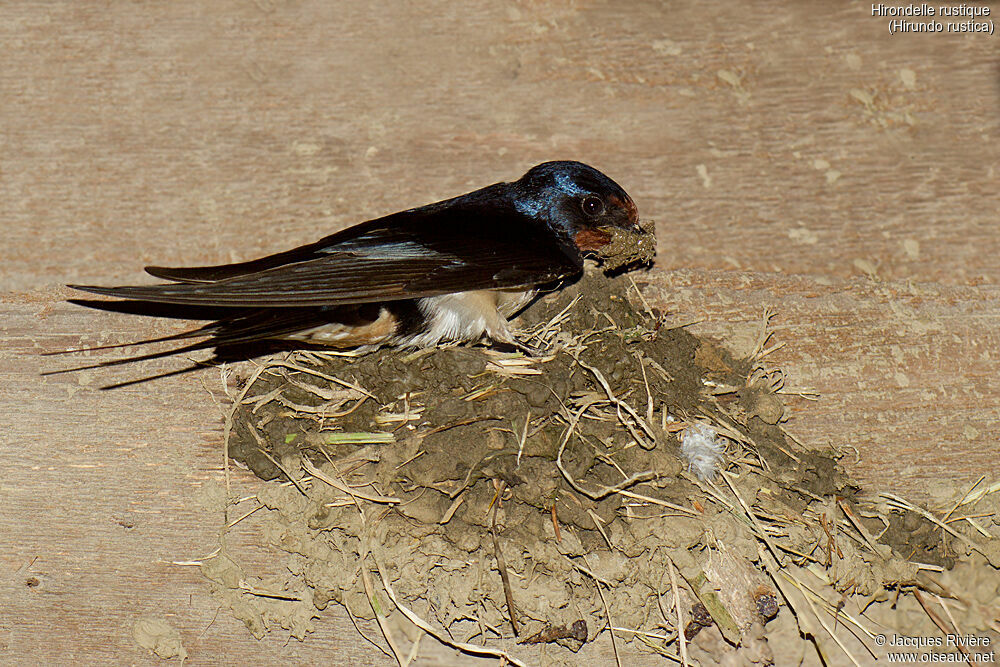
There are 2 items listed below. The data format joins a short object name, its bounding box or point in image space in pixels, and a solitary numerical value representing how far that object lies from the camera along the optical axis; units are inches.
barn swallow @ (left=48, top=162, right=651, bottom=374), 169.8
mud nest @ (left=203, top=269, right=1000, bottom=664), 176.6
